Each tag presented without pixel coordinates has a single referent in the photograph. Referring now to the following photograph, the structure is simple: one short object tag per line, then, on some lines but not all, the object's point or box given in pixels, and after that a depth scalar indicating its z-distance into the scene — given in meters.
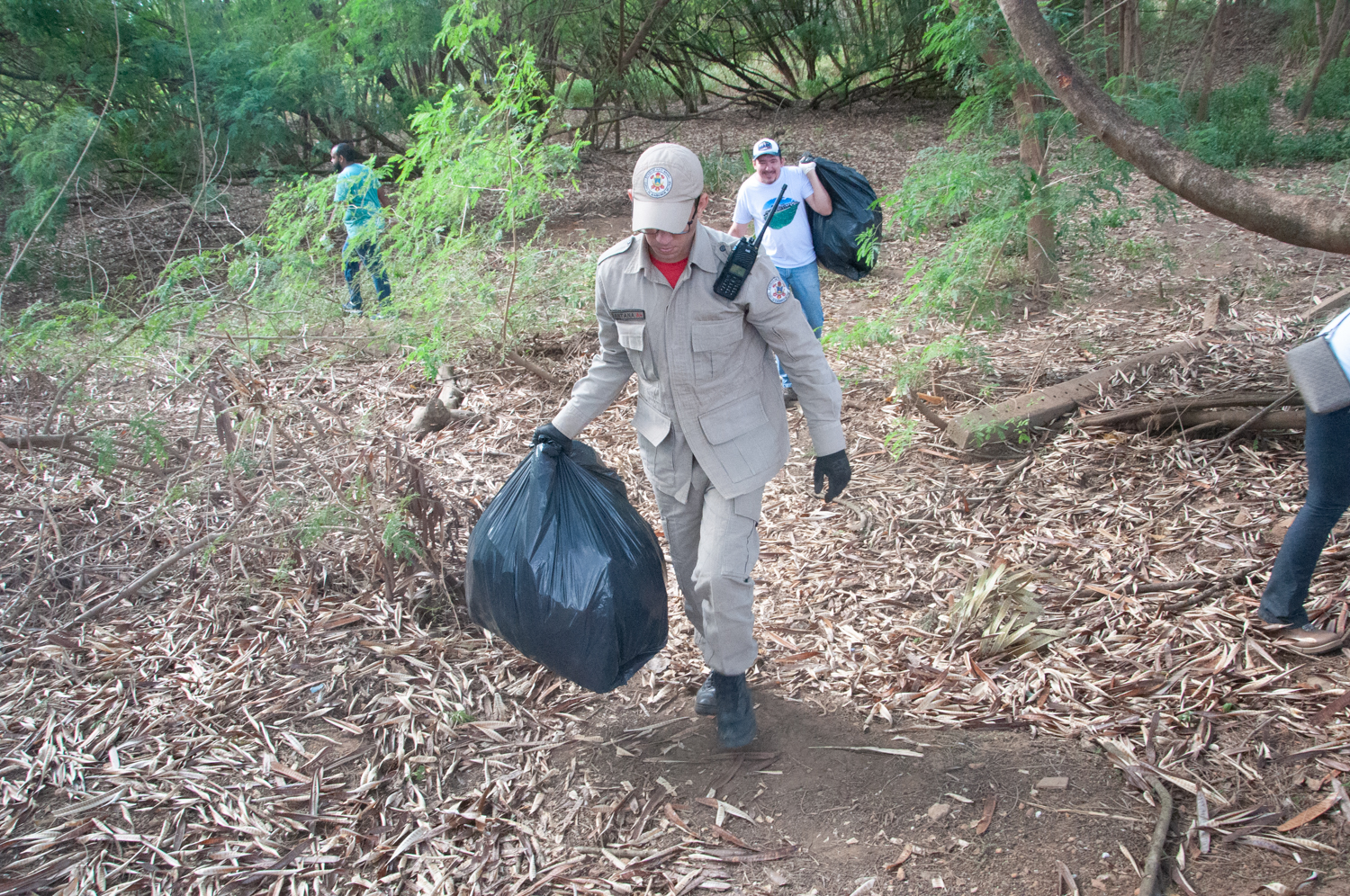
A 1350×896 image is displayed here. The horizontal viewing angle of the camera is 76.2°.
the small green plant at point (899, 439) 4.41
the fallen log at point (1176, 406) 3.96
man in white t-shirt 5.13
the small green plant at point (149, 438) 3.23
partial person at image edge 2.52
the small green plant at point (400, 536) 3.28
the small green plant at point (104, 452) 3.14
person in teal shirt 5.77
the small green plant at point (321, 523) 3.35
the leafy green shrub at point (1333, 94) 10.73
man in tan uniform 2.48
